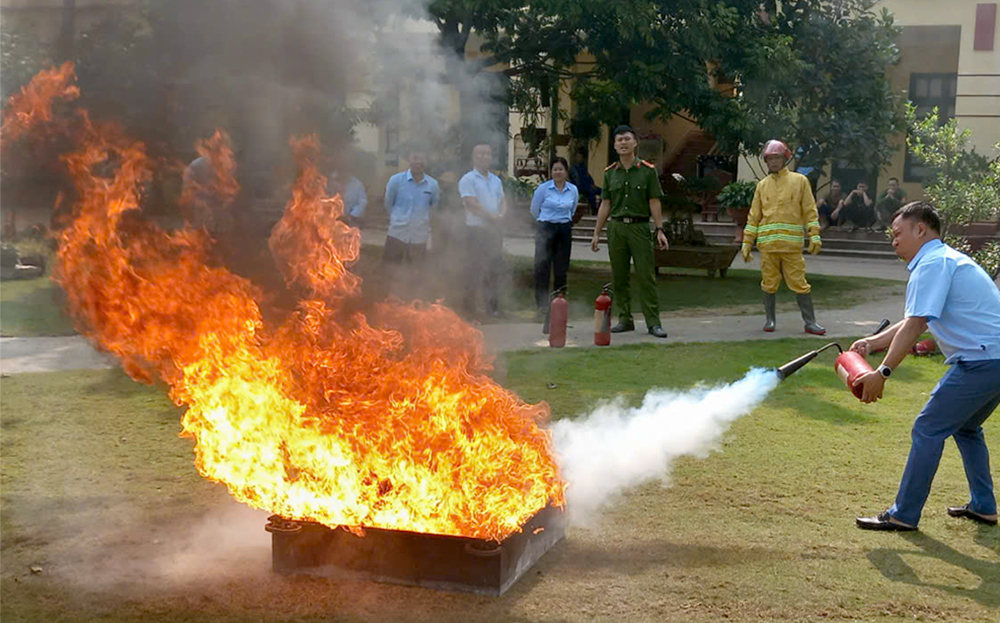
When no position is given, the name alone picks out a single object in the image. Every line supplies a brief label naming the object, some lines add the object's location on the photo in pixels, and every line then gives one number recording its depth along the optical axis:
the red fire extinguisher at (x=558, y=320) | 10.45
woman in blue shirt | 11.73
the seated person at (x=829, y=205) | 23.06
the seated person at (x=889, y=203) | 22.70
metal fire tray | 4.61
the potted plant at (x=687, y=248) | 17.11
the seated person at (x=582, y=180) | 16.70
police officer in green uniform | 10.99
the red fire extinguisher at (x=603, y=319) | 10.59
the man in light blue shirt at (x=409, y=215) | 10.60
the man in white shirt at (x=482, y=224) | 10.62
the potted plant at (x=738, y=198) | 21.62
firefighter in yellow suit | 11.04
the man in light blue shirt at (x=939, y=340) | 5.25
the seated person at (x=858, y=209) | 22.52
